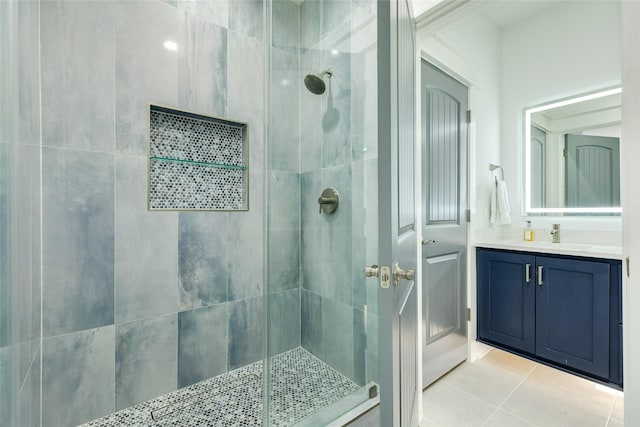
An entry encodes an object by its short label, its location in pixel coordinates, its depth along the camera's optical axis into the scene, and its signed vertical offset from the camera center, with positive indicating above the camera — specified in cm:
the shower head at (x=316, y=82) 121 +56
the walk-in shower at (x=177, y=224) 116 -5
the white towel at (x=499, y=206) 244 +5
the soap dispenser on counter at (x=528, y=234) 246 -20
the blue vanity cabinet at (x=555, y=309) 173 -68
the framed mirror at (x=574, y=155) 220 +47
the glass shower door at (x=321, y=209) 115 +2
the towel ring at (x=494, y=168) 253 +39
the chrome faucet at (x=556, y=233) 232 -18
